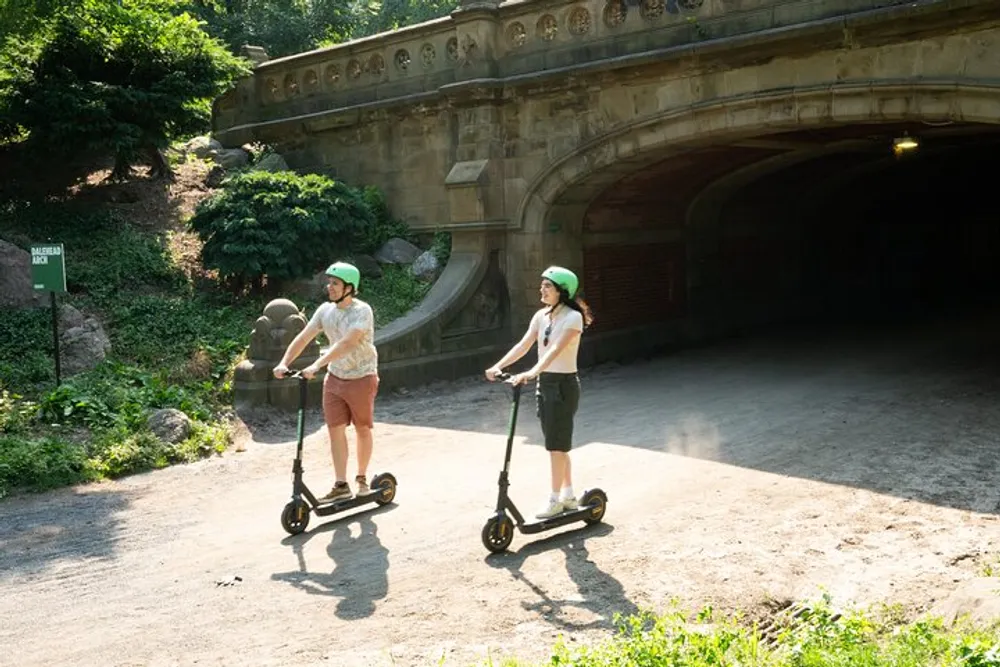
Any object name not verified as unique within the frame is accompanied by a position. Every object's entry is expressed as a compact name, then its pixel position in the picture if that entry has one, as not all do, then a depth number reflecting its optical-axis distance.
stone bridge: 11.33
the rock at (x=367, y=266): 15.29
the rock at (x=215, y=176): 17.98
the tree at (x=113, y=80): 14.56
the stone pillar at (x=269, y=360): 11.40
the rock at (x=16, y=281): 13.02
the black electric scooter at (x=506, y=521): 6.72
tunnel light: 14.58
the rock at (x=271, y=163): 17.19
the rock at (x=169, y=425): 10.03
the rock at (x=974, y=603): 4.84
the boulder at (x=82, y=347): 11.74
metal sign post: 10.80
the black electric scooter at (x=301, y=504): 7.36
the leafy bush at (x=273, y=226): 13.88
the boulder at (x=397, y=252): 15.69
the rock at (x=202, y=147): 19.06
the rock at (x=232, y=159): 18.41
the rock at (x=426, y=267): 15.24
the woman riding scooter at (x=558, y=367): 6.82
